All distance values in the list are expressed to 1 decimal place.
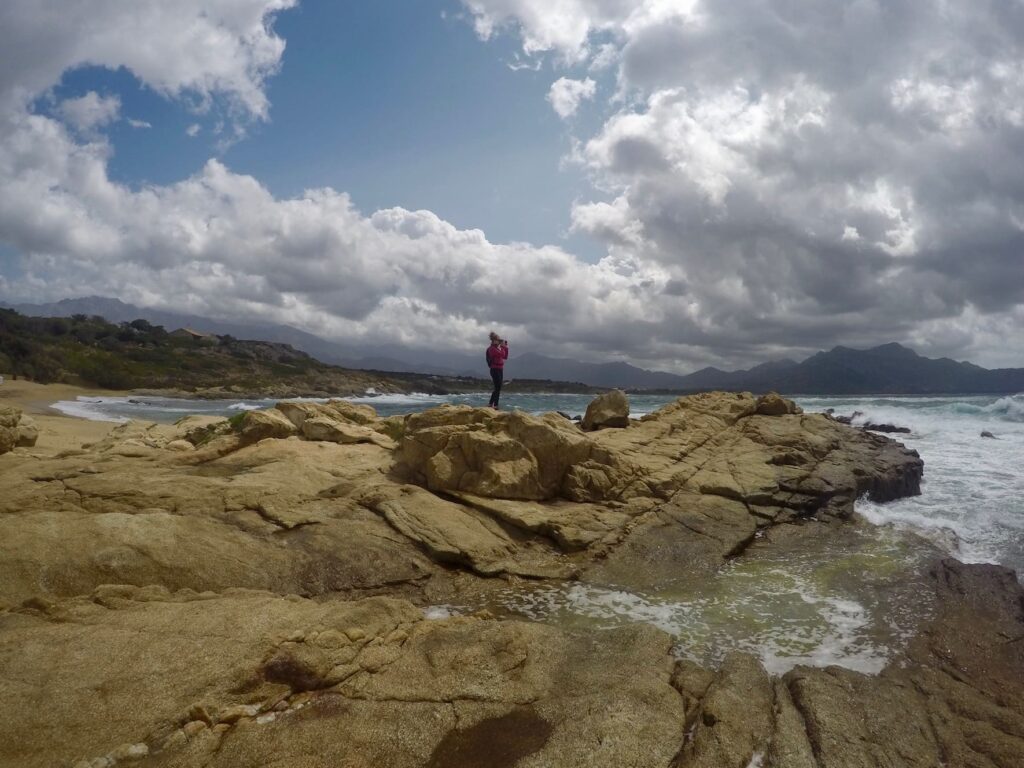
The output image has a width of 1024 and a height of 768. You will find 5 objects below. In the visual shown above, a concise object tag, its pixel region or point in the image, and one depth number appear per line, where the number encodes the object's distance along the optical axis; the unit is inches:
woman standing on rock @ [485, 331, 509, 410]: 831.7
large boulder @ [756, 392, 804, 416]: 964.0
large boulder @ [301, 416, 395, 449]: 652.7
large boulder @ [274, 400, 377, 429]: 701.9
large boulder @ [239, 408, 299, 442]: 633.0
